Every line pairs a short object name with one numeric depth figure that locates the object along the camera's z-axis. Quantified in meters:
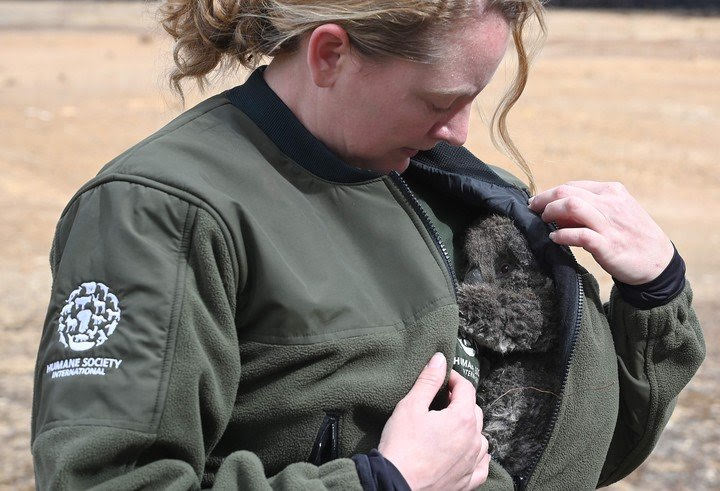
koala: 3.64
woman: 3.40
